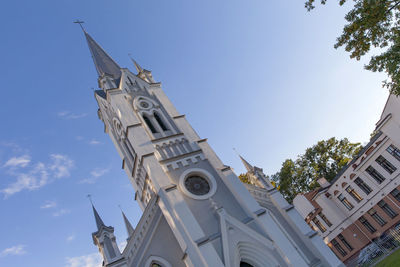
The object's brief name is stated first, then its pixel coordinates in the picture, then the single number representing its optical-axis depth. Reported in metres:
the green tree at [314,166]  43.00
